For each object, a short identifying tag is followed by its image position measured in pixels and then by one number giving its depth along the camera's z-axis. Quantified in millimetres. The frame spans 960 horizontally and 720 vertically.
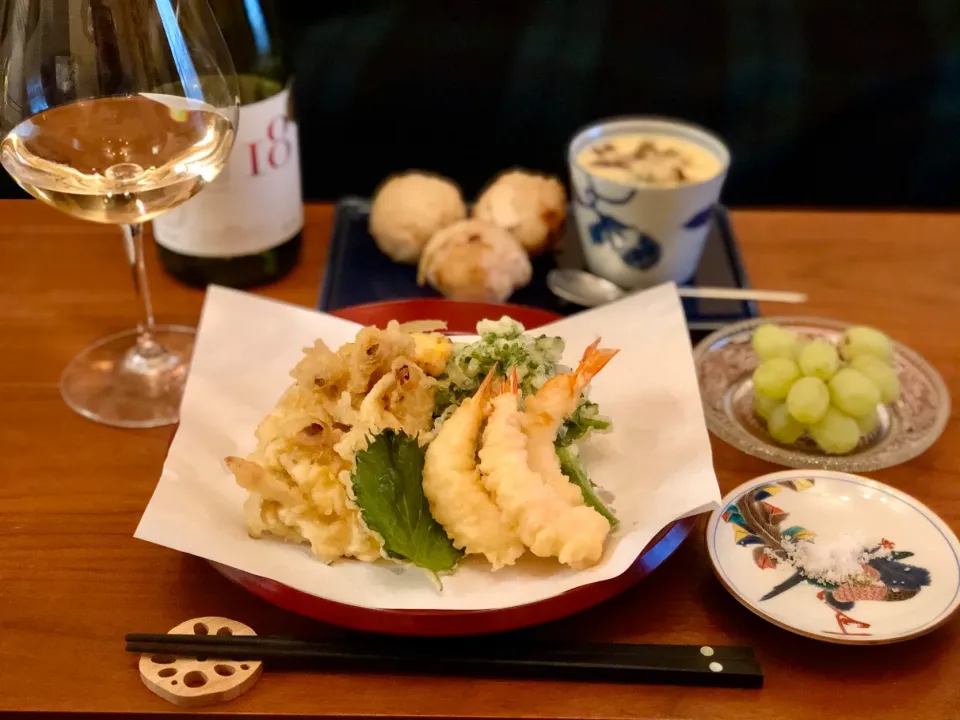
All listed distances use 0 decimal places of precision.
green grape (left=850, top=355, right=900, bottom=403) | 854
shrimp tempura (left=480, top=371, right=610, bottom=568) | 638
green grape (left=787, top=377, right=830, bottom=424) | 833
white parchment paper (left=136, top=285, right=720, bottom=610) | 652
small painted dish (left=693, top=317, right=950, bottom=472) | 840
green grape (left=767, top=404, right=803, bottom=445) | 861
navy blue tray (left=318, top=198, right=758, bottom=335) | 1098
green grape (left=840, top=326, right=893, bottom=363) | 888
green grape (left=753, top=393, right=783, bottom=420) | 879
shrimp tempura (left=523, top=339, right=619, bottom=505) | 674
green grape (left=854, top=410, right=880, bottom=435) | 855
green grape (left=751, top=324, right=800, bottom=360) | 898
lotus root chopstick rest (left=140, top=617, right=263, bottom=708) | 618
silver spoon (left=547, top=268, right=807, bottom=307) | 1092
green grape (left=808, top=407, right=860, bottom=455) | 838
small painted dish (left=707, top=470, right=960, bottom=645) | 659
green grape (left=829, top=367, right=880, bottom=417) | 829
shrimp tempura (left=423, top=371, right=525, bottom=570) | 647
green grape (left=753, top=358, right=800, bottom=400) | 860
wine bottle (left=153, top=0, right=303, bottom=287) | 1039
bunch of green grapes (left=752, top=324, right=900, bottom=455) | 836
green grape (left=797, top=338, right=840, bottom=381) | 857
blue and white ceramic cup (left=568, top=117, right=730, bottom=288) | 1070
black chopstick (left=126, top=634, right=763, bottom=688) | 639
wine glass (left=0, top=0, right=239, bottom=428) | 813
